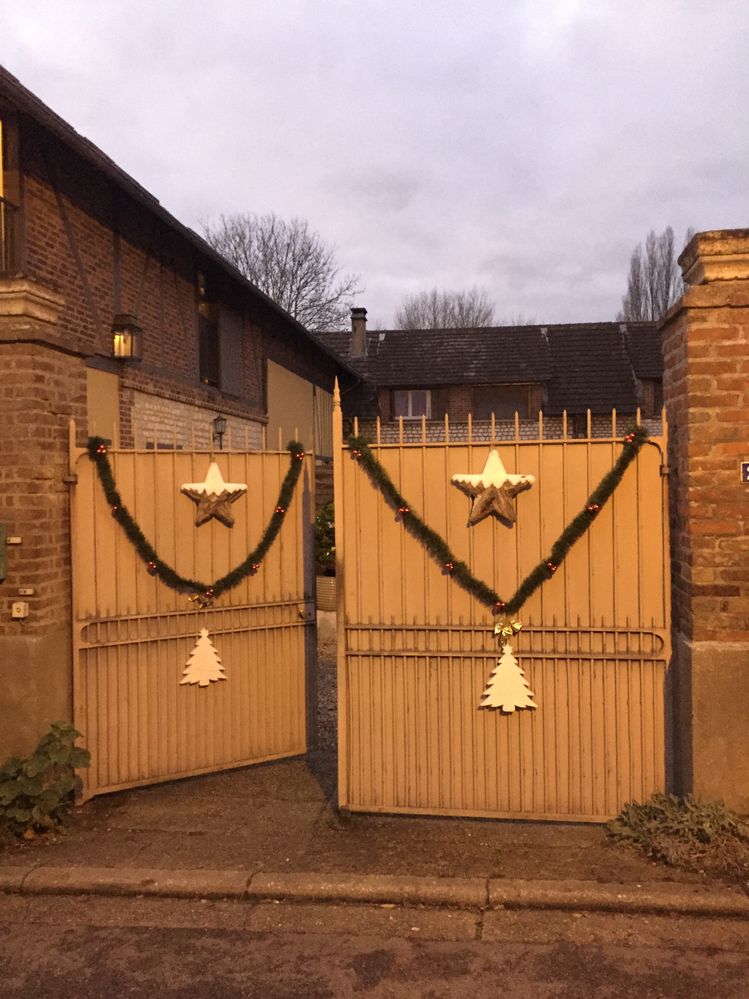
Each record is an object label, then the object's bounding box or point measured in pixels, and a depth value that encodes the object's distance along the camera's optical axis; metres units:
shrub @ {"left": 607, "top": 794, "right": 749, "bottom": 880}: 4.14
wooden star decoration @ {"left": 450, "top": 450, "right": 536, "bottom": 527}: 4.75
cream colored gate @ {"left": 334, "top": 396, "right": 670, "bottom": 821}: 4.73
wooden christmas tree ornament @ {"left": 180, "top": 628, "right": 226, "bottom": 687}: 5.47
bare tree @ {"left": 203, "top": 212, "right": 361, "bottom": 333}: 33.75
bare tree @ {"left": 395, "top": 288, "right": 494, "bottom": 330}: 49.95
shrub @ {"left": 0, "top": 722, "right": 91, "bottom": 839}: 4.64
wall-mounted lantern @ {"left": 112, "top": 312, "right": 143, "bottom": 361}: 10.31
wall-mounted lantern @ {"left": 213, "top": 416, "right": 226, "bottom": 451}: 13.39
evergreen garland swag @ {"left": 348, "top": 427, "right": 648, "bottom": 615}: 4.66
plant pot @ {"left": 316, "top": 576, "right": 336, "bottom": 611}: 10.60
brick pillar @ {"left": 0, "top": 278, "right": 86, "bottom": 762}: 4.98
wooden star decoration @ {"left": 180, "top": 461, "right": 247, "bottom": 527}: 5.41
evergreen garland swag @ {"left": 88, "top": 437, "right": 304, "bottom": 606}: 5.29
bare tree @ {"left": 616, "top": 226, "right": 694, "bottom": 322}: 41.97
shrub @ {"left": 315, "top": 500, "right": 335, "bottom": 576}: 10.88
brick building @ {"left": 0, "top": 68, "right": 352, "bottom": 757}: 5.00
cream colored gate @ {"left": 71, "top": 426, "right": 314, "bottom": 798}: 5.30
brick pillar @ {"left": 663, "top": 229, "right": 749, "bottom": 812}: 4.47
